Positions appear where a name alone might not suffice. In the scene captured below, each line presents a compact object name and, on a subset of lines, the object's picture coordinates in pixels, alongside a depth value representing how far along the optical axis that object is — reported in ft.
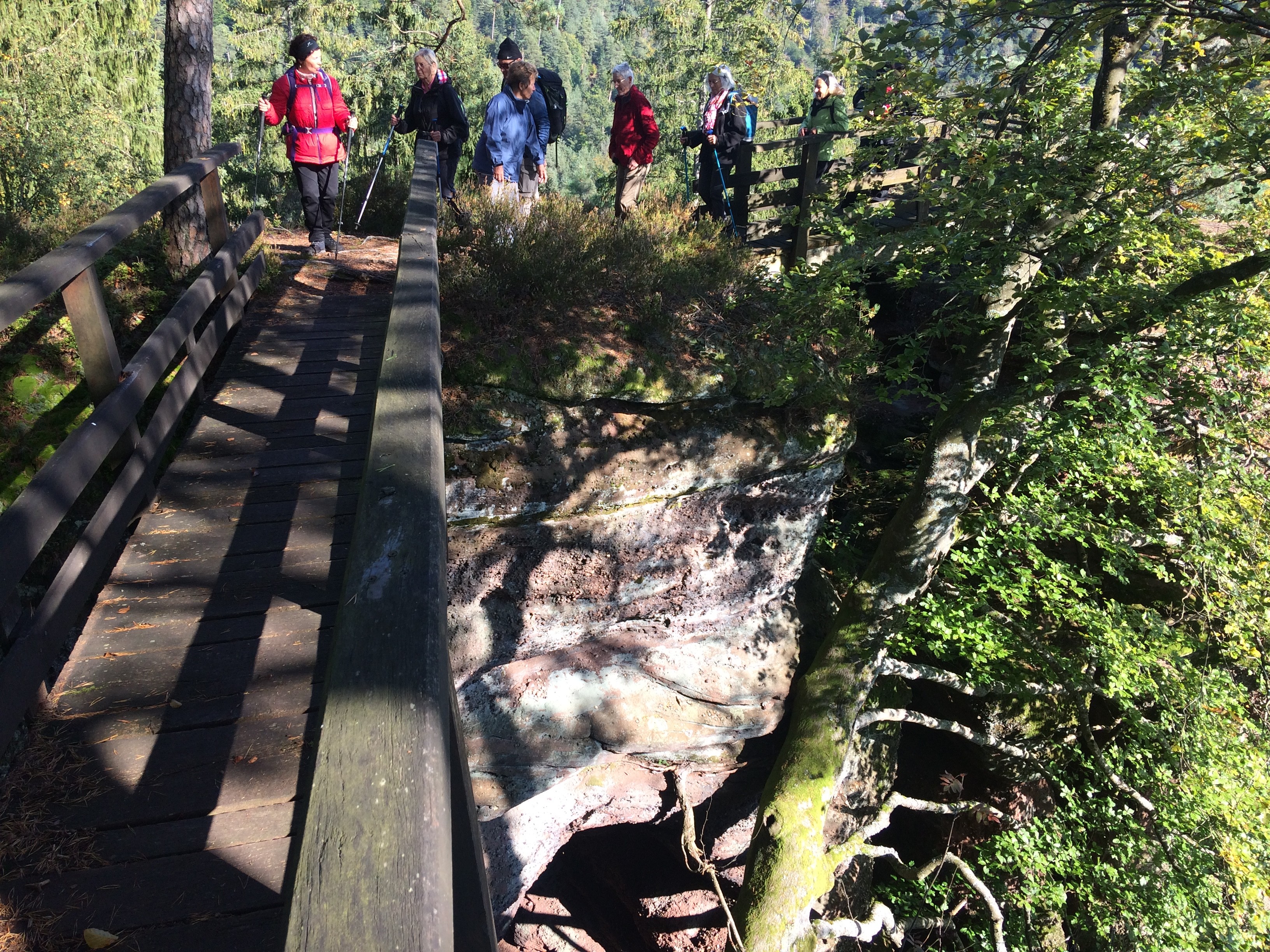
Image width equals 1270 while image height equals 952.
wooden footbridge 3.53
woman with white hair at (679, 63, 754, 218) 31.91
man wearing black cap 27.35
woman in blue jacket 26.02
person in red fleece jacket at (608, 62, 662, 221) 28.32
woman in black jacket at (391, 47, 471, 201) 28.25
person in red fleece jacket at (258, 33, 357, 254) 23.65
